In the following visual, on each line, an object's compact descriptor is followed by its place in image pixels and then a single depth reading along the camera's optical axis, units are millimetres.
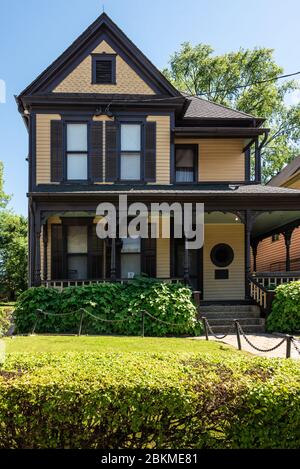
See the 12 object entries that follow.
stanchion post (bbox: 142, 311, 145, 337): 11622
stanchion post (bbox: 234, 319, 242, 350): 9889
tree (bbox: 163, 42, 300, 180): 31875
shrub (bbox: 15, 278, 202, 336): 11984
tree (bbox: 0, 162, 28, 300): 31906
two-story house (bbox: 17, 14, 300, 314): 15391
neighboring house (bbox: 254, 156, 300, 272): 23031
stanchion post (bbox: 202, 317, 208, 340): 11314
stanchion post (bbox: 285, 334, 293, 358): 8203
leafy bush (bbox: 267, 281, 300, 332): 12336
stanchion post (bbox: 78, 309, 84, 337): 11380
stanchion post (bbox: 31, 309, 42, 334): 11738
